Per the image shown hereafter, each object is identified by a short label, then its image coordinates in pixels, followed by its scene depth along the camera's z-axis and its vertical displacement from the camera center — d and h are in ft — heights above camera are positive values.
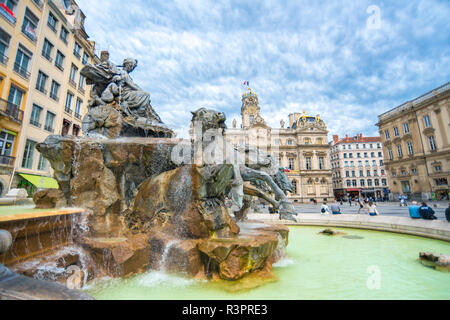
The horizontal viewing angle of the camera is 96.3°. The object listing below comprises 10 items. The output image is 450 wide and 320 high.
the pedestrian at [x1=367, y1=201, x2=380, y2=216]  36.22 -2.03
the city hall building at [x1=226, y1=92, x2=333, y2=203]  150.41 +38.56
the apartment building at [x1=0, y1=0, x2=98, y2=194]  44.42 +31.62
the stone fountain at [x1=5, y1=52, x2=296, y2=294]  11.46 +0.11
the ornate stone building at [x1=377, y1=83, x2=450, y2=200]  95.96 +27.52
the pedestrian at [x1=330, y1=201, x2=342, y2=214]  40.50 -1.95
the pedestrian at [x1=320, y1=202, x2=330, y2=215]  44.06 -2.08
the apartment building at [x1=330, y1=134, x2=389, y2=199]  189.57 +28.87
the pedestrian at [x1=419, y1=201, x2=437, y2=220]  25.50 -1.92
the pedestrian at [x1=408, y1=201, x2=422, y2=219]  27.23 -1.89
